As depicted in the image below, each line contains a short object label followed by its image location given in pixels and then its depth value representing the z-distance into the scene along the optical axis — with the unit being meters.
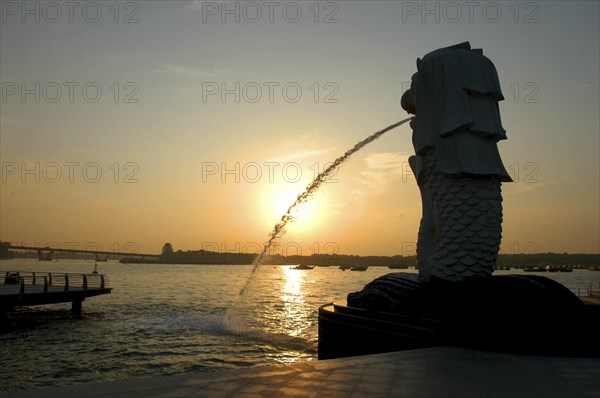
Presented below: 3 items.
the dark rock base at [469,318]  9.15
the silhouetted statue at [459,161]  11.22
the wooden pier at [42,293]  24.39
